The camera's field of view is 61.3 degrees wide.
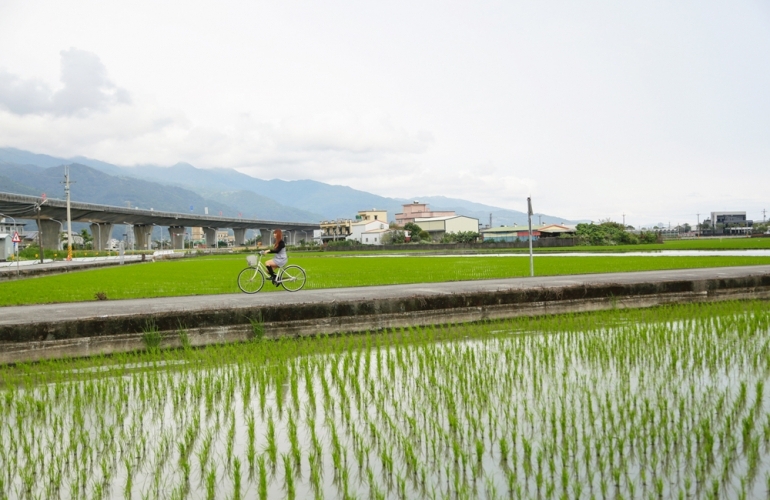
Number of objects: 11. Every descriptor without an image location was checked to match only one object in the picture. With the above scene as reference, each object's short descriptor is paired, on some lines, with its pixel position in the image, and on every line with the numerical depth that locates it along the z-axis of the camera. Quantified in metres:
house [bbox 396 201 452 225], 163.62
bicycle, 13.44
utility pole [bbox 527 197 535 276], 16.46
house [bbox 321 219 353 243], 154.43
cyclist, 13.39
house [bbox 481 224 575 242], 102.19
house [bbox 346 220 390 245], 133.38
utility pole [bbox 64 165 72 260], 57.12
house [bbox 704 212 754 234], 149.68
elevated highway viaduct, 71.62
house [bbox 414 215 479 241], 133.25
